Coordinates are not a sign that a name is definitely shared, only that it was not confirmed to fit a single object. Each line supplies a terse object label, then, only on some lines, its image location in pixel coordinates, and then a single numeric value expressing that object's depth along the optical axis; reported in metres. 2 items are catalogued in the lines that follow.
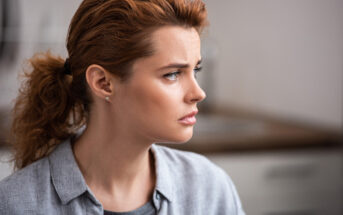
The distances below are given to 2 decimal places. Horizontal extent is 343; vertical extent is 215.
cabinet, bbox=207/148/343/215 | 2.00
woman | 1.28
